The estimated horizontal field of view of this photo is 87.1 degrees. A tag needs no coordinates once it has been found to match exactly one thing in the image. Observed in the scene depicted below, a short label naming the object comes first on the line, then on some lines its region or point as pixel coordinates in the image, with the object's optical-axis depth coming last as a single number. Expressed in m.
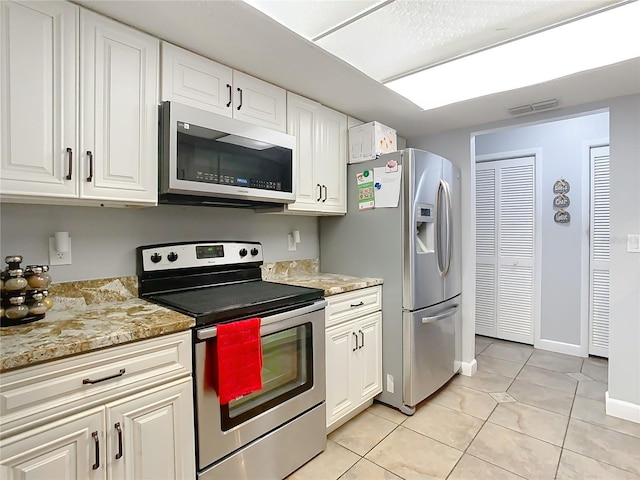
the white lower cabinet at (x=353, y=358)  2.02
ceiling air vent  2.38
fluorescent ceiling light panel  1.59
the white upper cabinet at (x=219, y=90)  1.60
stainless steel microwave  1.54
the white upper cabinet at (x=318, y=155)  2.20
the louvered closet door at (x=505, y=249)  3.61
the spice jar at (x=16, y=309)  1.20
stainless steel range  1.38
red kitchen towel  1.38
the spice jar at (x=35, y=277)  1.28
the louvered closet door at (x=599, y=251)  3.17
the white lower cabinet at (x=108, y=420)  0.98
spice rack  1.20
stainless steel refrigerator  2.26
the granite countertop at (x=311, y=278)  2.09
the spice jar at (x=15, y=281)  1.21
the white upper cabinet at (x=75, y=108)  1.19
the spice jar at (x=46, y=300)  1.30
